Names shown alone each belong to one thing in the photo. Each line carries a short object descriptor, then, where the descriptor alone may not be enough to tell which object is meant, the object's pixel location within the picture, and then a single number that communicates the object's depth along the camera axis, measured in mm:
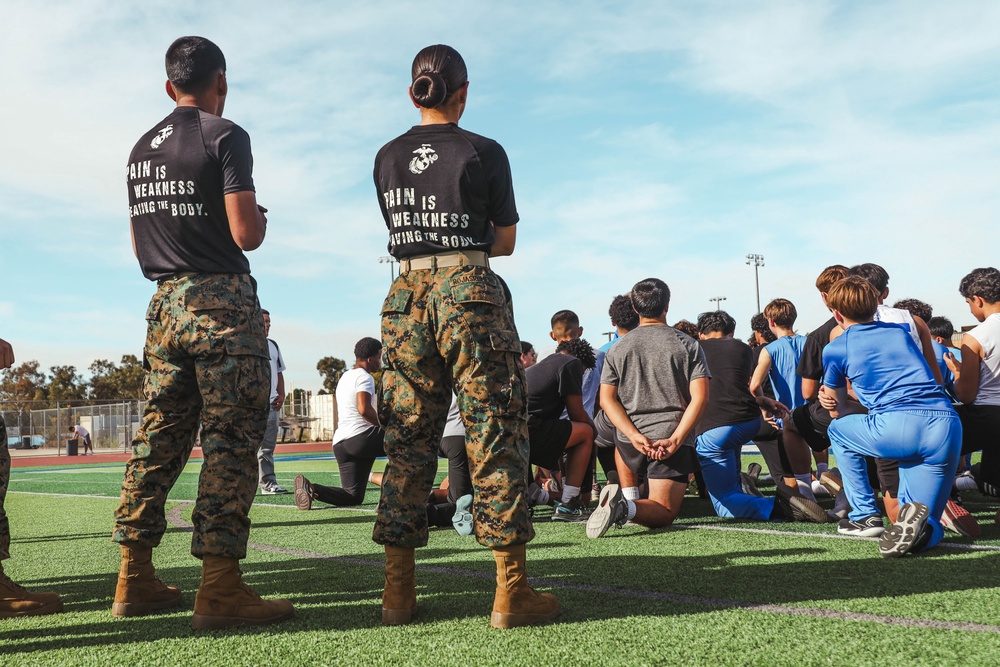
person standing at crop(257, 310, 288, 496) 10466
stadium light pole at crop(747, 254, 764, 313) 86850
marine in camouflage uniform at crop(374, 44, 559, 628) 3246
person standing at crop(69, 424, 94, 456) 38325
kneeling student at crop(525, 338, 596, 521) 6750
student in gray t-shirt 5766
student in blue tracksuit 4738
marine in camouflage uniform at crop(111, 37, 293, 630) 3398
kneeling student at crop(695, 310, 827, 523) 6203
